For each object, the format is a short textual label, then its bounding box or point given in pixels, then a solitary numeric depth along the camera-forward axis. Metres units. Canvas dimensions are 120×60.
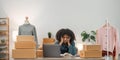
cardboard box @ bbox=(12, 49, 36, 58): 2.92
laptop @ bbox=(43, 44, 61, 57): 3.05
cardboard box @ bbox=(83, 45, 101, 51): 2.99
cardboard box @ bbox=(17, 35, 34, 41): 3.01
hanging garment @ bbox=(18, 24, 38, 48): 6.39
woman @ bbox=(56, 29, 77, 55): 4.47
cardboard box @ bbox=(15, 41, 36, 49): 2.94
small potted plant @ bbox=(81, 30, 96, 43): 6.64
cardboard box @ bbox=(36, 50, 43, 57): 3.16
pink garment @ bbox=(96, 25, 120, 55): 5.46
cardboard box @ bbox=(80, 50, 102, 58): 2.97
